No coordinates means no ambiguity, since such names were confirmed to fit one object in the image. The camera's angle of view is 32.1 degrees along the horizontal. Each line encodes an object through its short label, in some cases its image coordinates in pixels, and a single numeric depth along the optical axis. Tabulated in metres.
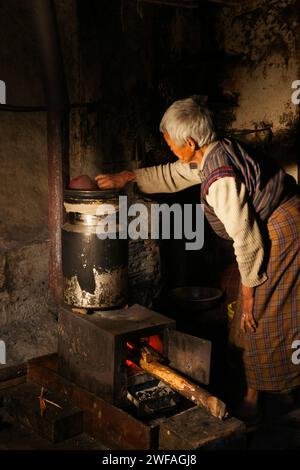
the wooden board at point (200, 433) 3.01
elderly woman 3.30
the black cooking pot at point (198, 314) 4.85
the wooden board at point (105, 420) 3.13
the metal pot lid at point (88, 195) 3.49
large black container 3.54
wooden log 3.21
